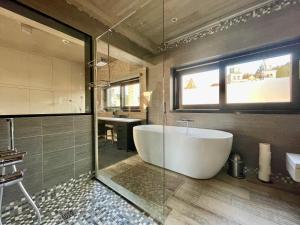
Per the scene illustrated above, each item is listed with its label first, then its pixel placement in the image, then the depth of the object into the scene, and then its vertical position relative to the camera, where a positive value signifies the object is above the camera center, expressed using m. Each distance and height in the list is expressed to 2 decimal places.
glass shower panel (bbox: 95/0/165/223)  1.91 +0.09
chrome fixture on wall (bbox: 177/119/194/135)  2.77 -0.27
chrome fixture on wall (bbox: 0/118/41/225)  1.11 -0.55
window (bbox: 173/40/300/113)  1.91 +0.48
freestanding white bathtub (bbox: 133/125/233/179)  1.84 -0.63
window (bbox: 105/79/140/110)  3.11 +0.35
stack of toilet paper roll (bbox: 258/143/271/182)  1.86 -0.74
